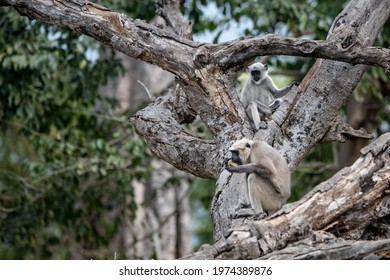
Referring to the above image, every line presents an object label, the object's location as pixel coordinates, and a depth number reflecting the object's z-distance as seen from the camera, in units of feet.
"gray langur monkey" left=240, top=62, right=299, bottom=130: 58.12
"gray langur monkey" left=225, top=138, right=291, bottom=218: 45.75
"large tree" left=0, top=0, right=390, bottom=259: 47.39
